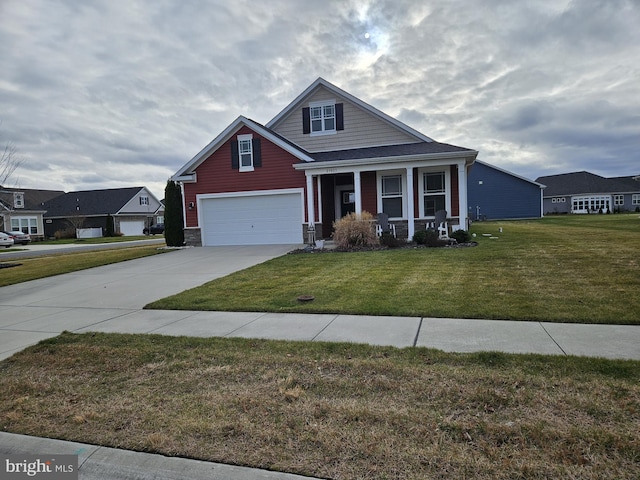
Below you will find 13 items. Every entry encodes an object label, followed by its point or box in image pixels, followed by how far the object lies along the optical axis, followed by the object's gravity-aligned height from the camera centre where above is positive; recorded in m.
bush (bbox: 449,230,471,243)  13.59 -0.73
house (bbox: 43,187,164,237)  46.66 +2.15
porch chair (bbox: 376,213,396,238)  15.48 -0.25
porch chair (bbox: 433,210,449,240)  14.73 -0.31
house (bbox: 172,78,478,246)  15.84 +1.93
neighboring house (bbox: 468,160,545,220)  38.59 +1.88
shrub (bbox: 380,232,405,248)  13.71 -0.84
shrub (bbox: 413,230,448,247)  13.30 -0.78
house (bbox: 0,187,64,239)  40.84 +1.96
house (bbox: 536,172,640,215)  47.47 +1.98
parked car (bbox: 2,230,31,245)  34.97 -0.69
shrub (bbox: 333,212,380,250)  13.89 -0.55
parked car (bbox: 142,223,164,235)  46.34 -0.49
